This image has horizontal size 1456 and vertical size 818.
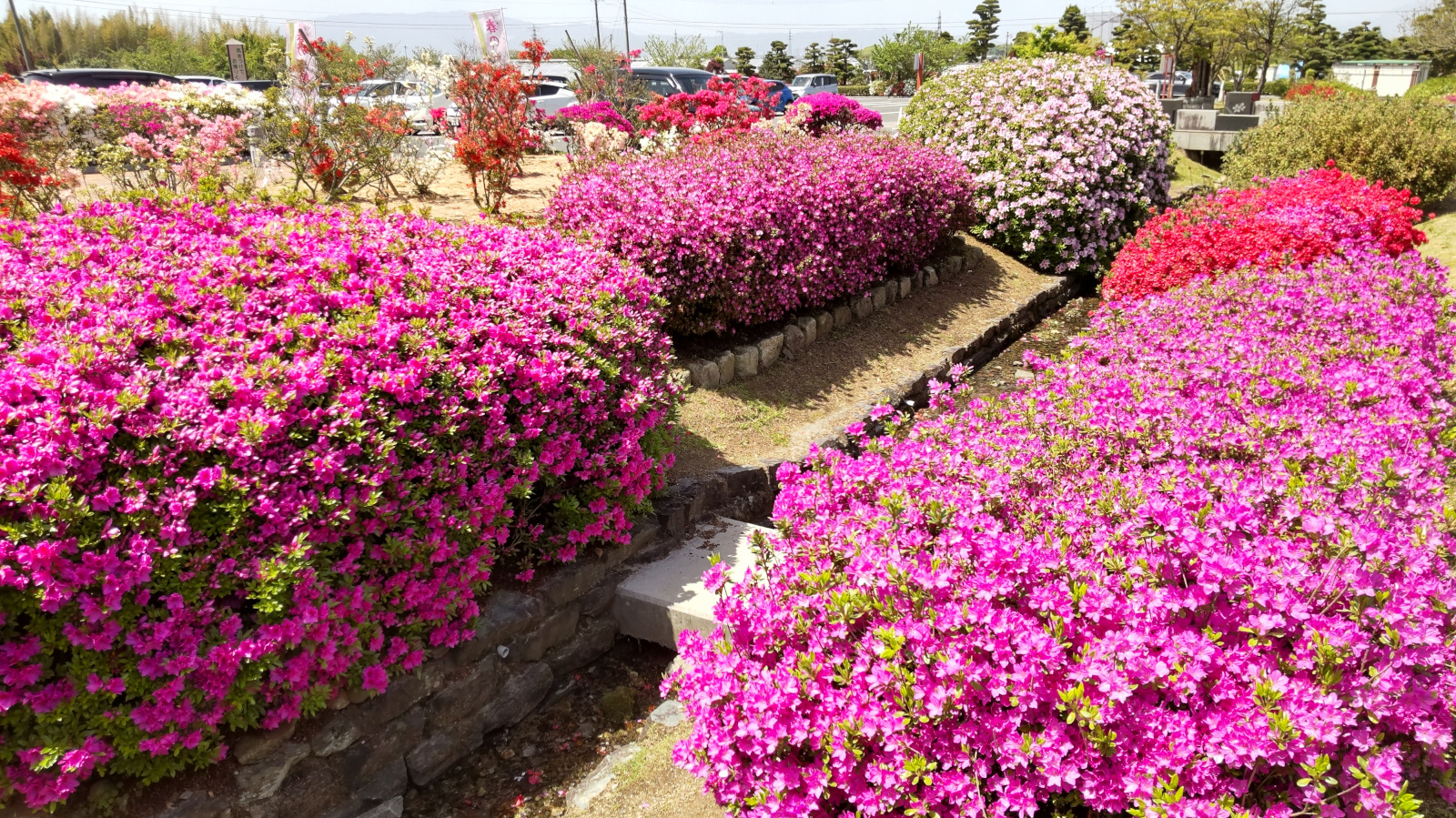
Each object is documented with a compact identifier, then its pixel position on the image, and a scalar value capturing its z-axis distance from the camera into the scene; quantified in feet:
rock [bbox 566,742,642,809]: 10.50
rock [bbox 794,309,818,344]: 23.47
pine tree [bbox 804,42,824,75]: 206.18
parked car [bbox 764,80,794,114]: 86.17
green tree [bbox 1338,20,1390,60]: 212.64
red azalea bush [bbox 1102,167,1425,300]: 23.31
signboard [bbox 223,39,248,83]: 78.48
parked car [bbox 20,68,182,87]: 62.75
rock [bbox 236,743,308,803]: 9.39
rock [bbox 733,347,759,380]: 21.30
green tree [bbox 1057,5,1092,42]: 199.62
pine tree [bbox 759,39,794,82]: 192.13
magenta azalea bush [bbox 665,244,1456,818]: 7.30
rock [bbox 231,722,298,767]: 9.37
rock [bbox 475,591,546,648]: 11.82
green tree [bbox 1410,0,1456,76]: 138.21
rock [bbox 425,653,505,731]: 11.35
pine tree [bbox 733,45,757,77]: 155.74
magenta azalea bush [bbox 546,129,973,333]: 20.27
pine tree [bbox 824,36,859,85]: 201.16
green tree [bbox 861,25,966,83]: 180.86
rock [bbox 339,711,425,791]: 10.46
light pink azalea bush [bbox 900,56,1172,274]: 33.04
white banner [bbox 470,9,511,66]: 50.24
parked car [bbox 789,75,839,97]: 124.98
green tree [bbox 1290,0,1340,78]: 182.91
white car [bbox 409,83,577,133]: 61.07
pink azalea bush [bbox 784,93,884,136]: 41.52
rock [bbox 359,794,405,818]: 10.50
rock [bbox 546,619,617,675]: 13.00
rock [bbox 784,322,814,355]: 22.89
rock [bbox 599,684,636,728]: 12.51
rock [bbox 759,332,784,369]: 21.91
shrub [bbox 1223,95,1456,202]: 40.55
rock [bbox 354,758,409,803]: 10.66
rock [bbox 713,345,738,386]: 20.65
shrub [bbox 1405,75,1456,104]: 67.14
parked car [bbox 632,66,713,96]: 65.57
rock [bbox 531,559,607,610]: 12.62
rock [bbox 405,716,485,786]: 11.19
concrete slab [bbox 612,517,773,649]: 12.94
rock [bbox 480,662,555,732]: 12.11
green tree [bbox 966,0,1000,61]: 210.18
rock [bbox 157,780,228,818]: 8.89
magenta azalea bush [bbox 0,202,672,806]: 8.23
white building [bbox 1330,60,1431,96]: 136.24
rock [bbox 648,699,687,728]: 11.44
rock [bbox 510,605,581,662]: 12.34
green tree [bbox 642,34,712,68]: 153.89
